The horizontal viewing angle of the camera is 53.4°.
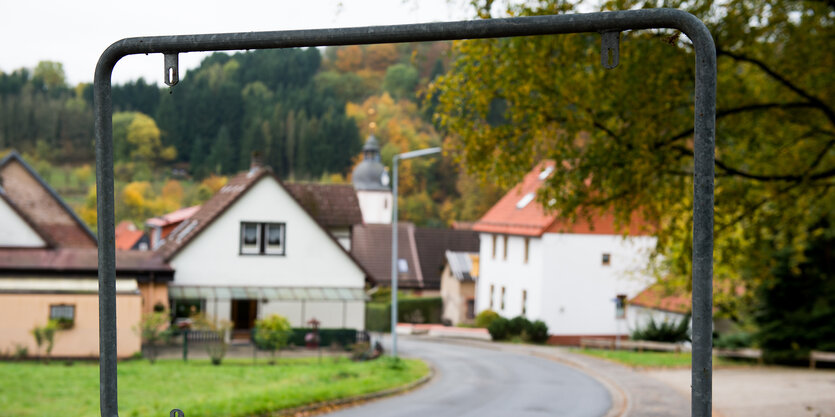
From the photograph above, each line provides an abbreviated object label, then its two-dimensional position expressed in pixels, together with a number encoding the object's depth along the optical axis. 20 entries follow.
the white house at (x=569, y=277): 44.66
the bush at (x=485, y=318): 47.00
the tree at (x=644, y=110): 12.49
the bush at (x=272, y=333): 26.72
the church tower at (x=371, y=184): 87.06
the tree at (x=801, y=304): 25.20
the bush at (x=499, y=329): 41.62
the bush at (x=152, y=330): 26.05
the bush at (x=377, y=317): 49.47
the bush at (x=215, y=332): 25.22
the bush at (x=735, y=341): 27.61
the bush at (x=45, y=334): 24.83
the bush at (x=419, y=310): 53.53
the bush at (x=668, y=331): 34.59
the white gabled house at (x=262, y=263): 33.06
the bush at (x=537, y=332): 42.44
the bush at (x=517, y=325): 42.19
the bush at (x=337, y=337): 30.55
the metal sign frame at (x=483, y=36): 4.19
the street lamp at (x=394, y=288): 23.94
